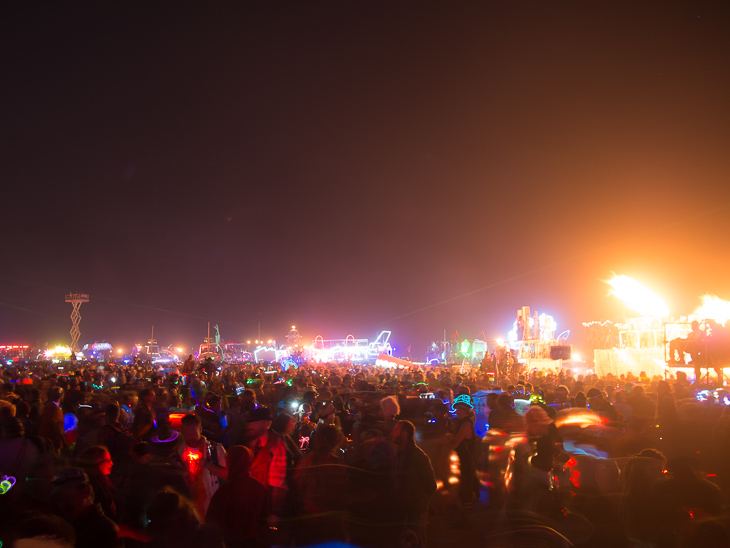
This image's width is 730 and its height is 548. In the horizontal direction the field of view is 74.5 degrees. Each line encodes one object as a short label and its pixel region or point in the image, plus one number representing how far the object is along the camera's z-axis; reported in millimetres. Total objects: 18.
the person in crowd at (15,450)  4959
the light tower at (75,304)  75875
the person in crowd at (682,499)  3895
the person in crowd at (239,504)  3756
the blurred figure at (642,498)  4164
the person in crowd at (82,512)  3127
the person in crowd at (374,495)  4539
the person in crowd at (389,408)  7074
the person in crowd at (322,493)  5129
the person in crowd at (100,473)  3975
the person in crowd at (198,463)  4875
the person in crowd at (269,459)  5199
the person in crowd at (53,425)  6883
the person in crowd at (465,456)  6582
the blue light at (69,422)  8016
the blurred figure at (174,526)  2779
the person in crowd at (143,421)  6789
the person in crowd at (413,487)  4559
